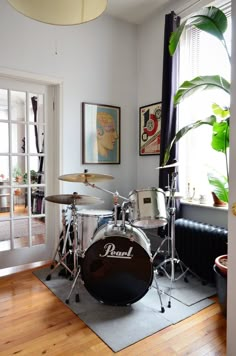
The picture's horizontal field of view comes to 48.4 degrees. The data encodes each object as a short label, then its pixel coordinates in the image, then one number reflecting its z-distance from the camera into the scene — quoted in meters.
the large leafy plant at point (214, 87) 2.08
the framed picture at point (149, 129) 3.27
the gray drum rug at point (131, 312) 1.81
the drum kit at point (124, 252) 2.11
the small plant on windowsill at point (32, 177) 2.95
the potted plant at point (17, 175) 2.88
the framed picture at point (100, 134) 3.19
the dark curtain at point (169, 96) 2.88
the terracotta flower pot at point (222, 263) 2.04
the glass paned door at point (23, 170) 2.83
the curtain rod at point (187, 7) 2.74
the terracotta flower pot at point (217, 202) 2.58
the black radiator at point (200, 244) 2.43
